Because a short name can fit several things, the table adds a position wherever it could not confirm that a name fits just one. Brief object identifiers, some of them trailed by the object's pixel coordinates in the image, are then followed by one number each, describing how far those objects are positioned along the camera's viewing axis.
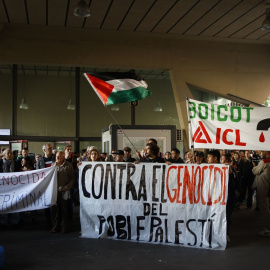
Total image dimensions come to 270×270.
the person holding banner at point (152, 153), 6.91
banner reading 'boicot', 6.44
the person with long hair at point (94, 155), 7.59
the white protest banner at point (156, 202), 6.18
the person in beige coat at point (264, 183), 7.82
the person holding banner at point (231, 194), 6.50
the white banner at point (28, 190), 7.09
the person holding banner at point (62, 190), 7.31
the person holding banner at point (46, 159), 8.24
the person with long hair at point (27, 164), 8.19
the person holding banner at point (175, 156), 8.95
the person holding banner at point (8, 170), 7.79
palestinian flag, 7.28
